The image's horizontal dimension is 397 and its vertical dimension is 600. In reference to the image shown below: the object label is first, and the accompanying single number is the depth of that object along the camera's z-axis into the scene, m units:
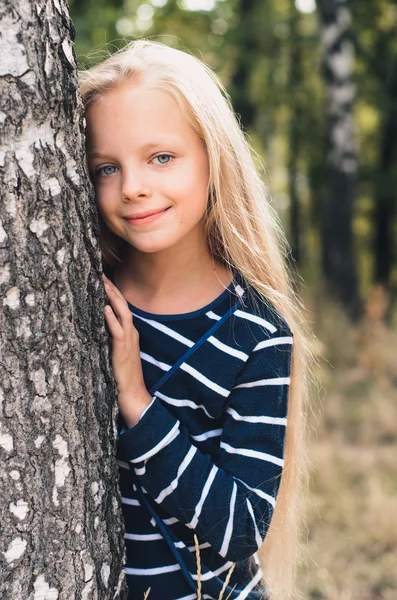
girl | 1.44
